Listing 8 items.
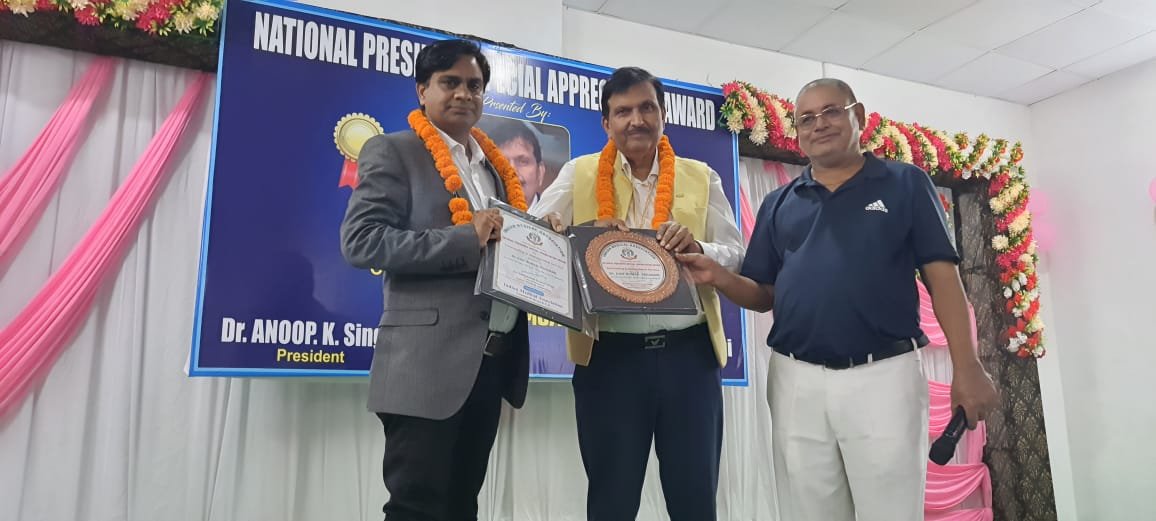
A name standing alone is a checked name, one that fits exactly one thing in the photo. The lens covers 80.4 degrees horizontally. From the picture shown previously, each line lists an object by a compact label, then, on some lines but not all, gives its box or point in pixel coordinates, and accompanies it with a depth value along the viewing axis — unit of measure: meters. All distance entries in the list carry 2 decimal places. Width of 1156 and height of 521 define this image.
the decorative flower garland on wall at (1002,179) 4.84
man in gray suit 1.45
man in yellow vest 1.72
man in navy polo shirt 1.68
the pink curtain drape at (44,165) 2.87
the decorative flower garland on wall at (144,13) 2.85
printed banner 2.92
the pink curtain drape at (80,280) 2.78
